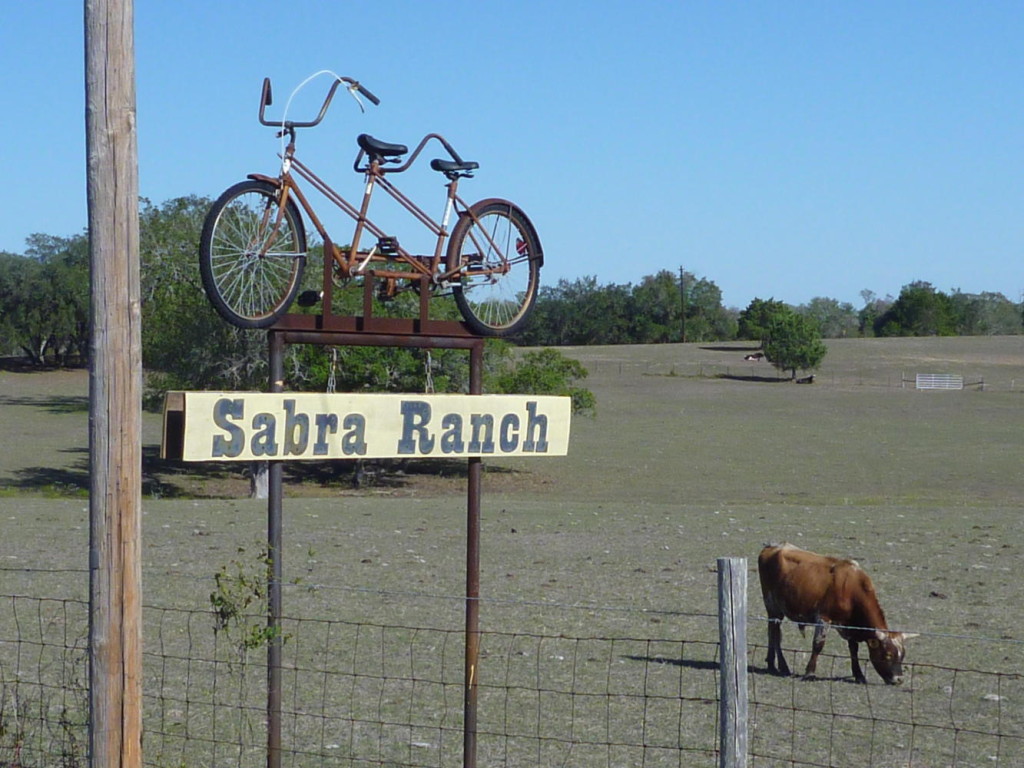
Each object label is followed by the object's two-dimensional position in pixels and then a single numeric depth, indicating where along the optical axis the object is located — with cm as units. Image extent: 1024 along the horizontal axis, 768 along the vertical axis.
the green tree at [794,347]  7869
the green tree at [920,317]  12838
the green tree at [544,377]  3878
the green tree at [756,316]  11100
